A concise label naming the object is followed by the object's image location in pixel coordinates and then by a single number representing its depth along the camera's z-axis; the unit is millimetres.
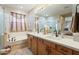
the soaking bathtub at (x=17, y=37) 1712
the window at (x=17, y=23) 1709
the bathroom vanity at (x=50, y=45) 1426
